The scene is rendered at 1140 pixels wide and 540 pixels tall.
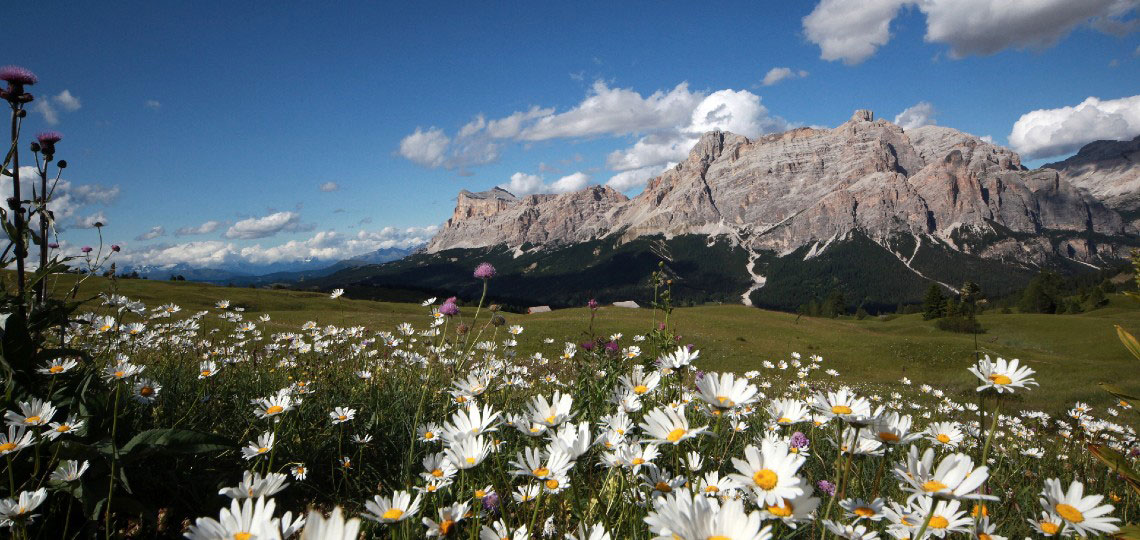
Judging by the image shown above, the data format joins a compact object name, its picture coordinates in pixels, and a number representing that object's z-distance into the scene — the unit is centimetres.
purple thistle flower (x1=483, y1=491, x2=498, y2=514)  237
